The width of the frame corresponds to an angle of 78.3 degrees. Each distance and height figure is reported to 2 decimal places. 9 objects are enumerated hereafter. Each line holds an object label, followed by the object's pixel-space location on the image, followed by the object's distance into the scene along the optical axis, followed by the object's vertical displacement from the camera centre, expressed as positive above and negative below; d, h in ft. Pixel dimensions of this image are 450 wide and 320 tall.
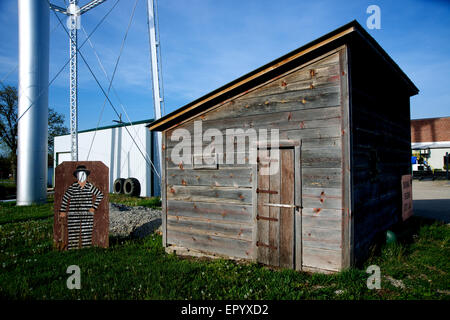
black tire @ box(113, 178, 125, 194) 60.90 -3.61
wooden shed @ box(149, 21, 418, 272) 16.06 +0.22
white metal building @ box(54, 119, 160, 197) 60.34 +4.12
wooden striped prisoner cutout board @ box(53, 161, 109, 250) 22.25 -3.14
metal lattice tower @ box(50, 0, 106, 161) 59.31 +19.92
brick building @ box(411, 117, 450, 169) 120.47 +15.85
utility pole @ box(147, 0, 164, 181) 40.37 +16.33
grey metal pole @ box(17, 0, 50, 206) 43.68 +10.41
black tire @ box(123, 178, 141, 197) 56.90 -4.04
